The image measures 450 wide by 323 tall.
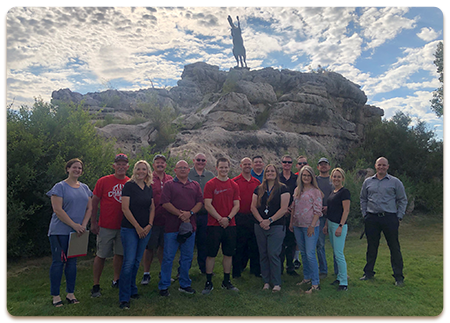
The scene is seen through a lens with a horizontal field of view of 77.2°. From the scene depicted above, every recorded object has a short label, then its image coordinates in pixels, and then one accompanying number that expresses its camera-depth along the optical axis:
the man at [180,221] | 4.96
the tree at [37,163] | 7.28
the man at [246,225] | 5.73
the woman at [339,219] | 5.44
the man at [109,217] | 4.92
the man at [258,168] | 6.20
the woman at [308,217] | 5.29
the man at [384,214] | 5.84
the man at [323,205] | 6.07
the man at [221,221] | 5.12
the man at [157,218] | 5.57
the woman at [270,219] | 5.23
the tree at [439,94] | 23.83
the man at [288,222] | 6.14
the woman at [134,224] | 4.54
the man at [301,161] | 6.67
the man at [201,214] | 5.82
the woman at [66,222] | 4.48
